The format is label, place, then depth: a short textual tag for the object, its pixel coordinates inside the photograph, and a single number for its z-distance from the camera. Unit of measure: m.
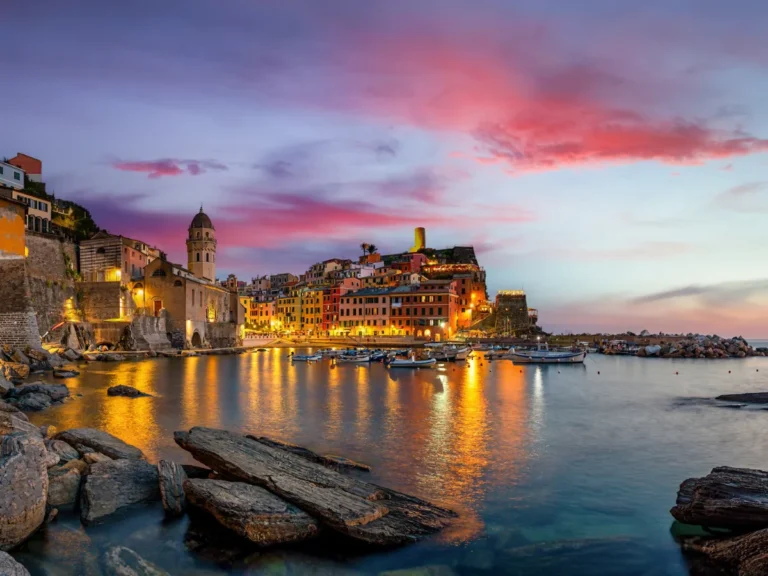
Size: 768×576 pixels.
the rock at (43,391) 22.92
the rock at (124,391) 26.22
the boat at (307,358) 54.38
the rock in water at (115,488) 9.55
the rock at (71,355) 46.68
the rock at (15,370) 31.60
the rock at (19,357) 37.28
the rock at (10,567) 6.07
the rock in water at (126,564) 6.98
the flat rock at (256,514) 8.26
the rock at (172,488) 9.55
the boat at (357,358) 53.72
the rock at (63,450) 11.51
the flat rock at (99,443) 12.14
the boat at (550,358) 54.47
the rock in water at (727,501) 8.28
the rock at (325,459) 12.66
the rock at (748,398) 26.06
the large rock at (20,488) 7.91
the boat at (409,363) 47.44
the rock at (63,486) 9.79
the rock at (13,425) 11.45
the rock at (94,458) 11.19
